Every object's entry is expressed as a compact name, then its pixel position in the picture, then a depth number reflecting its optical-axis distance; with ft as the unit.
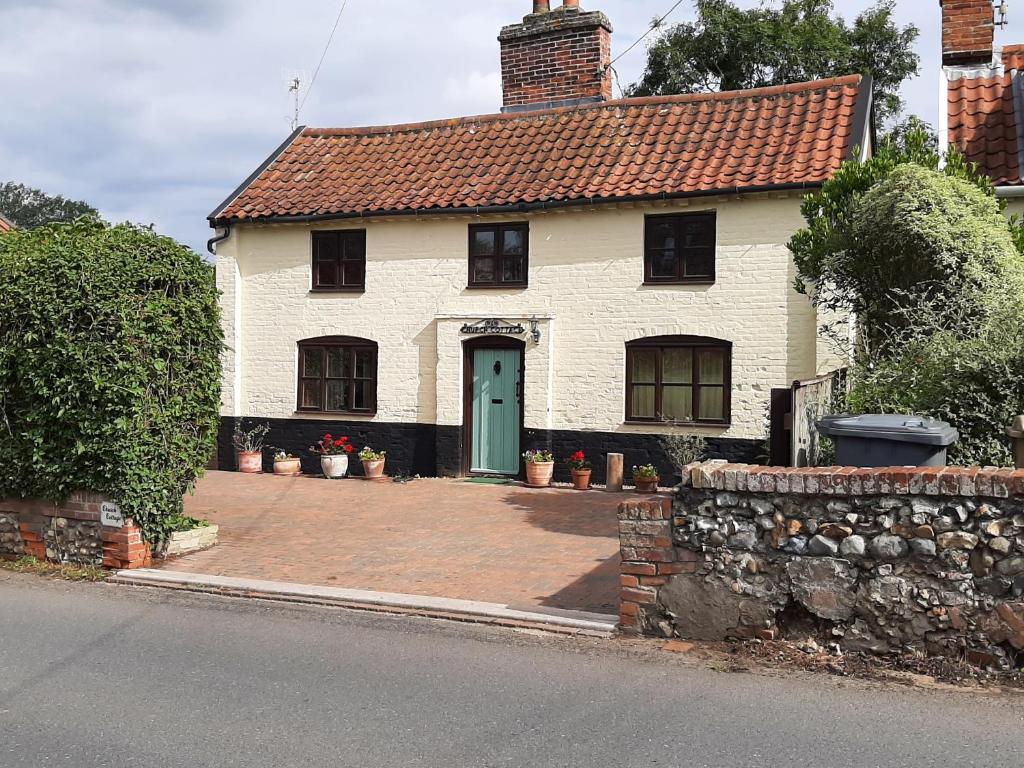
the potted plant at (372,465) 53.67
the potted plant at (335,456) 54.60
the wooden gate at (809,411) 27.99
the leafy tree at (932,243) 30.12
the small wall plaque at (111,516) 29.60
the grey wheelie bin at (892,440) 21.75
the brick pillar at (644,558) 21.27
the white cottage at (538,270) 48.08
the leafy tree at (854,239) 33.30
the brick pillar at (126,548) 29.50
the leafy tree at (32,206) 244.83
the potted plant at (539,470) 50.11
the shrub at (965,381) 25.07
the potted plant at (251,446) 57.21
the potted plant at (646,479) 47.78
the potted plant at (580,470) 49.47
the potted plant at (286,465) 56.18
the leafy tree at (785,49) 89.35
